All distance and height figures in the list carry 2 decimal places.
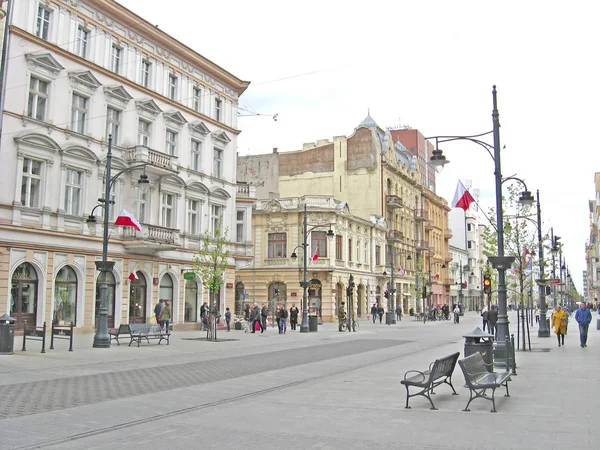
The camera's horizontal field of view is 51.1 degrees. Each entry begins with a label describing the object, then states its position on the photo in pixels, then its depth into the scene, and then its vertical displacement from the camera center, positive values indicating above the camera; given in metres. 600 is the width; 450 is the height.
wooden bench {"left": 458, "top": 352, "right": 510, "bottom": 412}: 9.83 -1.17
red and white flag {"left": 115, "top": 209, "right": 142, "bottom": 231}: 26.56 +3.54
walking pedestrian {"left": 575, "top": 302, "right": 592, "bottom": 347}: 23.39 -0.42
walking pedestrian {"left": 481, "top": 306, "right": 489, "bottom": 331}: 29.28 -0.42
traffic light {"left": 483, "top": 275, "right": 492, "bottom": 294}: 22.43 +0.83
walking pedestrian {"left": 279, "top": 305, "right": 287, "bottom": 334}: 34.38 -0.88
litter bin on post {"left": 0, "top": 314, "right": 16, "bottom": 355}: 18.27 -0.89
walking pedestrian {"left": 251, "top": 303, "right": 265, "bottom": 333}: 34.88 -0.77
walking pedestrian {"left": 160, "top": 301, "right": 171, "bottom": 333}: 28.51 -0.47
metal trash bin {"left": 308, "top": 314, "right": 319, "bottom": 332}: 36.84 -1.01
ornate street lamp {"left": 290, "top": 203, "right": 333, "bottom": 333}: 35.69 -0.81
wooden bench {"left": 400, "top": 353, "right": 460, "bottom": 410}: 10.13 -1.16
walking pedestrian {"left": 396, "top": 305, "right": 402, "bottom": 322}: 58.22 -0.71
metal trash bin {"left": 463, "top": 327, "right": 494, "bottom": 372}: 13.48 -0.85
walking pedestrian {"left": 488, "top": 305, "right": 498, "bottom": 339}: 28.17 -0.49
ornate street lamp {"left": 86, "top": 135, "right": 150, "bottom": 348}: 21.94 +0.21
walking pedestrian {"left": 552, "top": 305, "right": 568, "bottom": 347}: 24.34 -0.56
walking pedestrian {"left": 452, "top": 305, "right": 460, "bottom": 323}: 53.28 -0.61
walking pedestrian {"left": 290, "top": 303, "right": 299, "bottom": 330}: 38.17 -0.69
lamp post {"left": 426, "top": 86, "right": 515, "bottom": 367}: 15.40 +2.34
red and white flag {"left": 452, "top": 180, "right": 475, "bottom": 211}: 20.39 +3.51
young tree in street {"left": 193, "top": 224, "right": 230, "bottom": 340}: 28.47 +1.50
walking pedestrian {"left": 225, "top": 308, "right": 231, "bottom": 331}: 37.19 -0.77
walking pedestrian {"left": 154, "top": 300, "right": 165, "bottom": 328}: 31.13 -0.27
